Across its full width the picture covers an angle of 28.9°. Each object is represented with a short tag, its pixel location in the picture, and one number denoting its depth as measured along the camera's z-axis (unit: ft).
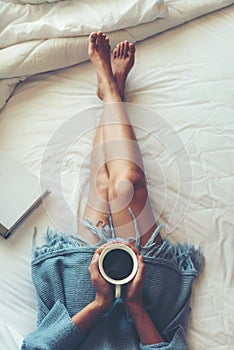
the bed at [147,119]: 3.25
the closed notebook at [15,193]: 3.37
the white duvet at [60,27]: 3.96
